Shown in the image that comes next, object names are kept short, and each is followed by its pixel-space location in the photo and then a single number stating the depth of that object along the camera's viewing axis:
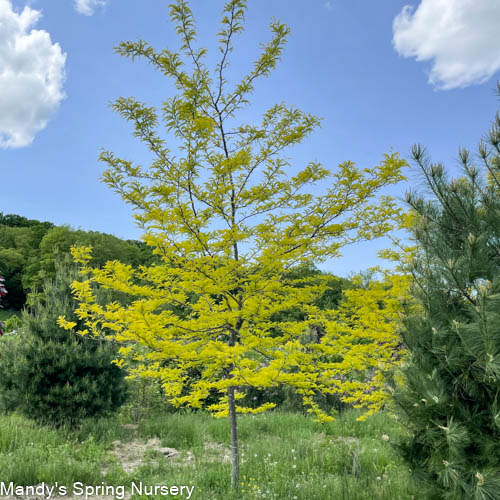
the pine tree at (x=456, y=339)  2.69
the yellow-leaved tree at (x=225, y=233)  4.34
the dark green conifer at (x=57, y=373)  7.24
